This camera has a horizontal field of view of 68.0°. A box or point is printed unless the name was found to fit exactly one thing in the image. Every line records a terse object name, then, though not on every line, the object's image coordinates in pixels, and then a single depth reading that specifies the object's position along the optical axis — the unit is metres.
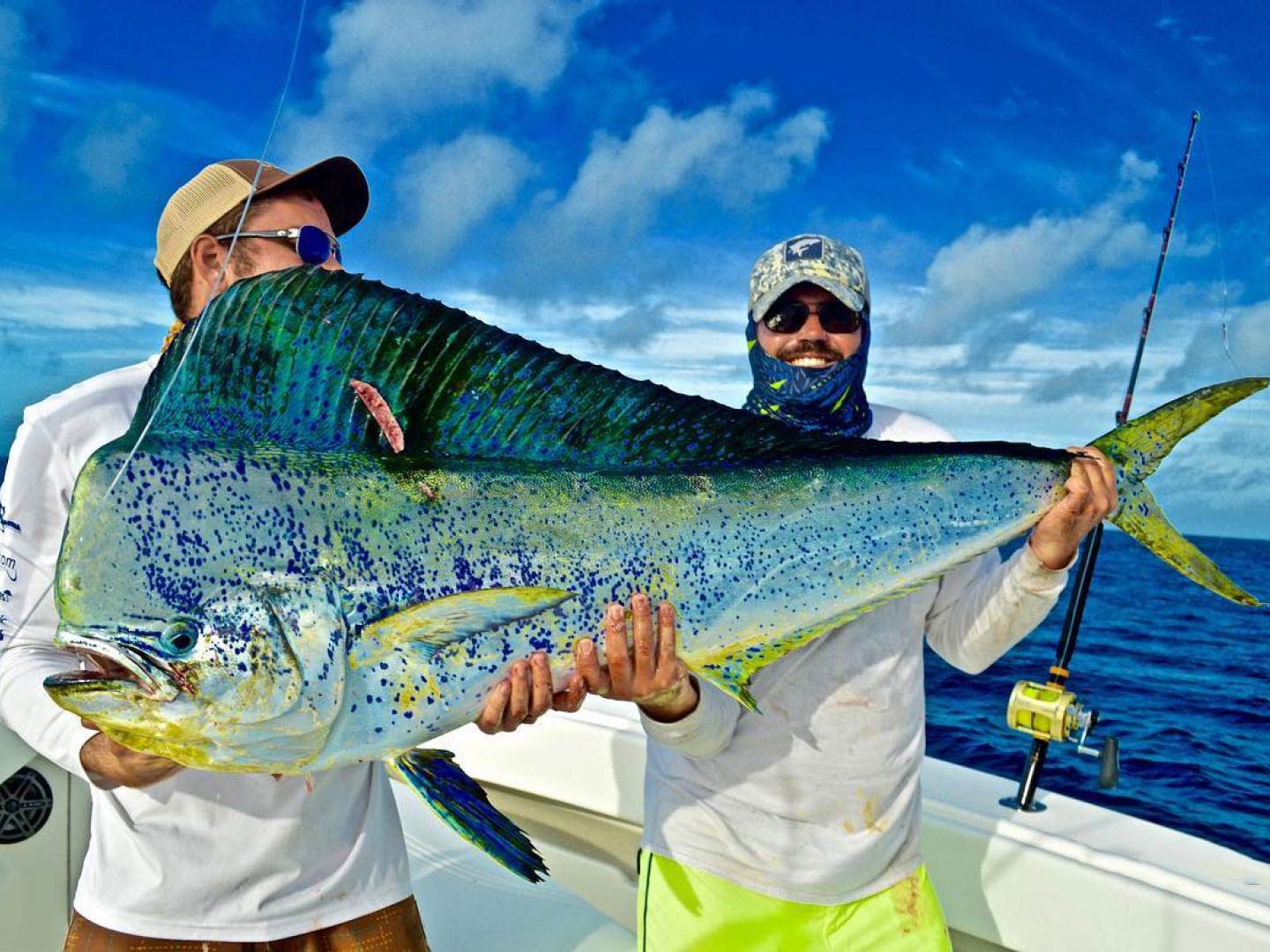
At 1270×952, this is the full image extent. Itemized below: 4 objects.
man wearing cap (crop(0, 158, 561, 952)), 1.53
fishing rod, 2.82
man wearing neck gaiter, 1.96
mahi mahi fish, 1.25
